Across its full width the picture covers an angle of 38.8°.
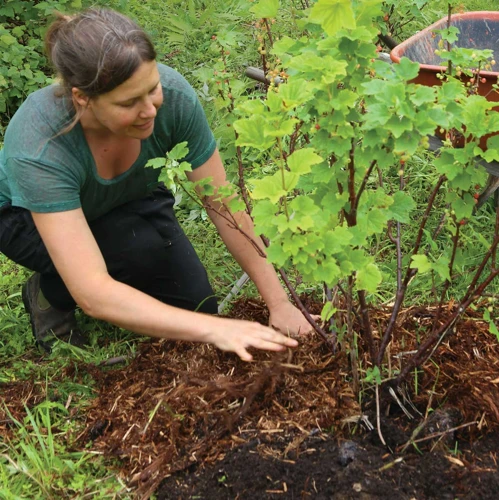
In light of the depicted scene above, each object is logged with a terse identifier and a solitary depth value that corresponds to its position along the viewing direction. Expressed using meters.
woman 2.12
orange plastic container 3.19
